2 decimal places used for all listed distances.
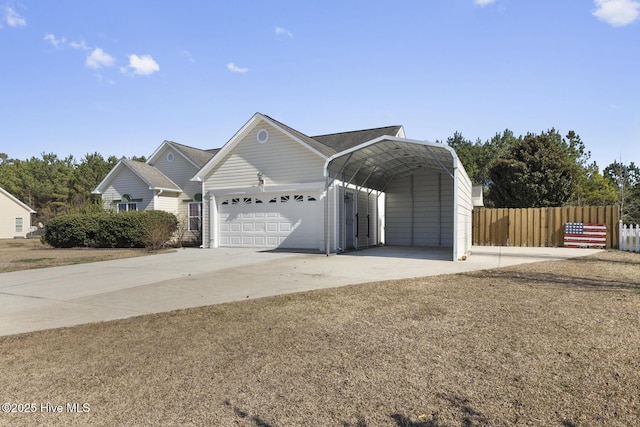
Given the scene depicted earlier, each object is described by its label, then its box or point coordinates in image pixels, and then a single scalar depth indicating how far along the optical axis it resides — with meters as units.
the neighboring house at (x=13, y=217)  34.69
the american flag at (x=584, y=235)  15.62
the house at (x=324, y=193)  14.70
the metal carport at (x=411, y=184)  12.22
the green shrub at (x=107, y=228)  18.94
